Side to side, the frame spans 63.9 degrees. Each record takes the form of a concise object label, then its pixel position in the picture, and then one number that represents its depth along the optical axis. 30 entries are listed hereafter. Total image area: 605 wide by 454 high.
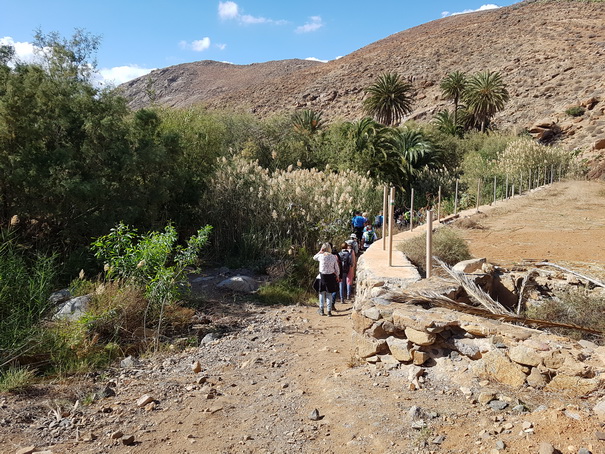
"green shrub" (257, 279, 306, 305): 9.25
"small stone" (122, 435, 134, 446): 3.94
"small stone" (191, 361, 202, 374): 5.53
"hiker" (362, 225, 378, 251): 11.21
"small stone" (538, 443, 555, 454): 3.02
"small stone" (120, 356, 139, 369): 5.73
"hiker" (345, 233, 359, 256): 9.65
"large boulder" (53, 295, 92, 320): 6.53
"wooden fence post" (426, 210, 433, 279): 6.47
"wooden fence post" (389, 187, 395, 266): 7.48
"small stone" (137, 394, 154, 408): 4.65
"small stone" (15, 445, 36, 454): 3.75
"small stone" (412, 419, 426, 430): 3.69
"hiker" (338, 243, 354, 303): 9.21
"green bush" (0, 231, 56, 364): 5.59
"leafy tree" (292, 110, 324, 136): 24.90
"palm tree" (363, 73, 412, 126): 32.06
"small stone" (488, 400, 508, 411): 3.78
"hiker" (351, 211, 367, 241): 11.60
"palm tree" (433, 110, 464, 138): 29.64
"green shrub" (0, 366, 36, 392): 4.88
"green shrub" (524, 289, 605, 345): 4.94
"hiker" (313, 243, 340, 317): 8.08
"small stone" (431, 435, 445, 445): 3.47
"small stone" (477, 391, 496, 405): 3.91
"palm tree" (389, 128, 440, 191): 21.61
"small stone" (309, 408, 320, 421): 4.10
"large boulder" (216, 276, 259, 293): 9.72
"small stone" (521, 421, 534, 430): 3.36
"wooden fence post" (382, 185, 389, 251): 9.38
